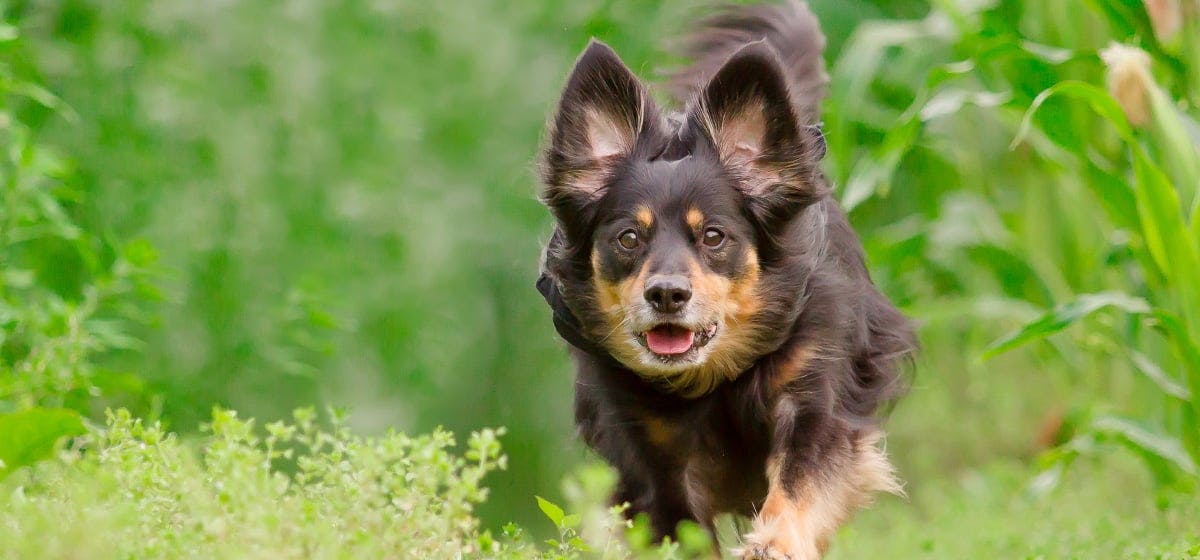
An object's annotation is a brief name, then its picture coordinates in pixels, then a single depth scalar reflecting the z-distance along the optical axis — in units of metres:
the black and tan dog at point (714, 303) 9.02
